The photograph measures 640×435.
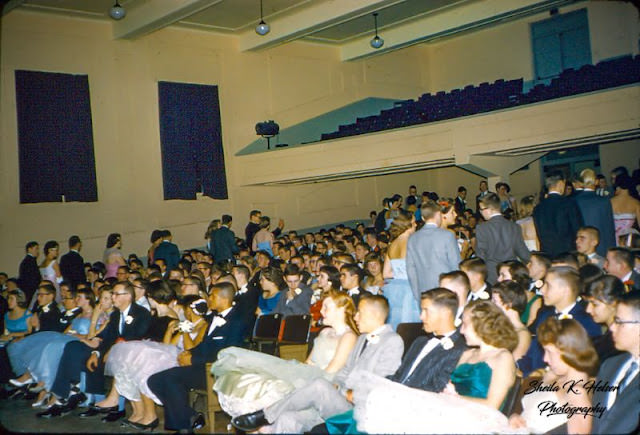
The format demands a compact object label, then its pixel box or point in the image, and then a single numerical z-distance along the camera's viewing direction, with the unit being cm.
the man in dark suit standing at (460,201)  1169
